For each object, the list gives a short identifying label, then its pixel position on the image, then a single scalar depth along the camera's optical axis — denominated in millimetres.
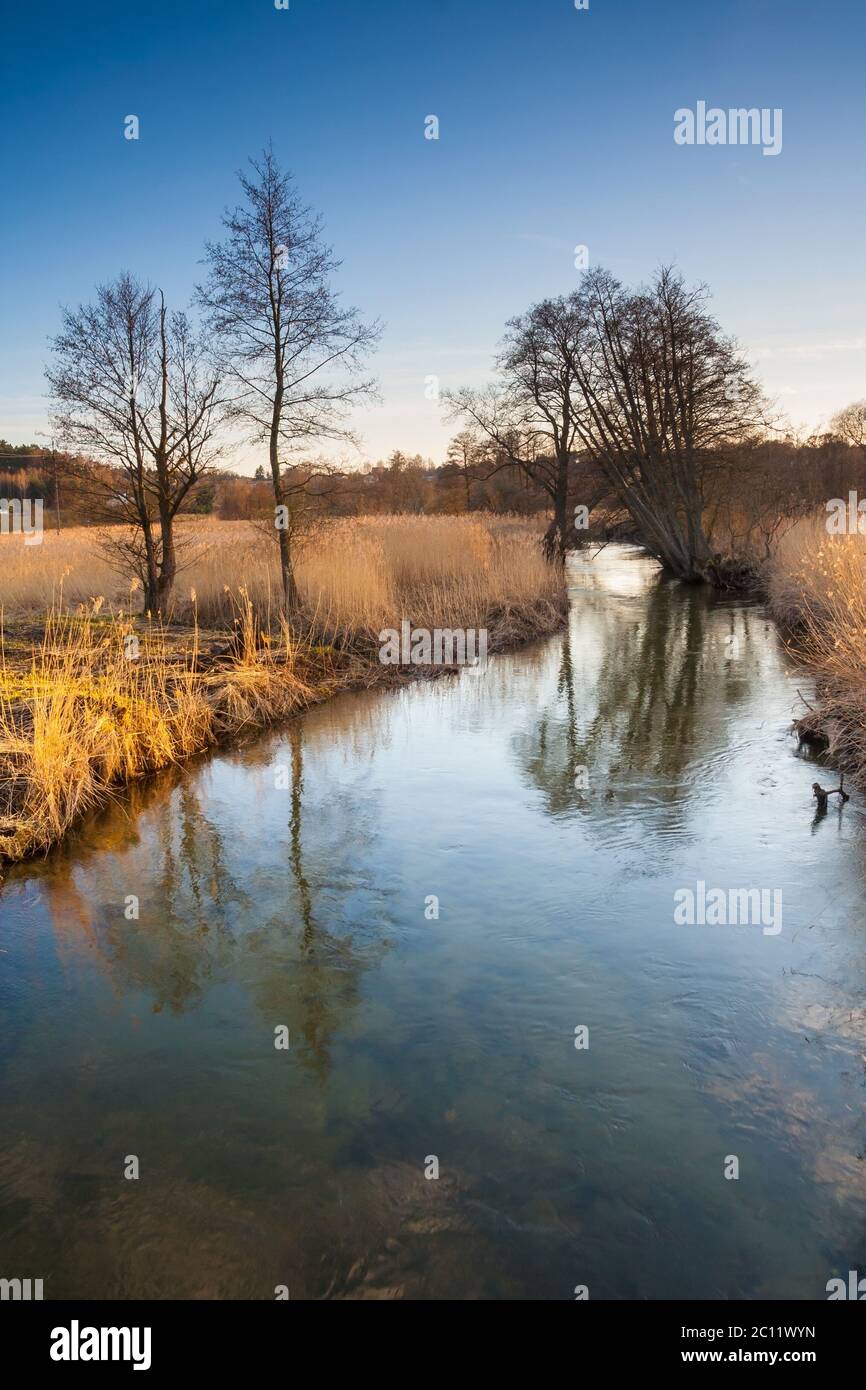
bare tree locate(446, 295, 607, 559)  23094
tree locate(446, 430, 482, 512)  24688
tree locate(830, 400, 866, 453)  32938
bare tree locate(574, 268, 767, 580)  21766
